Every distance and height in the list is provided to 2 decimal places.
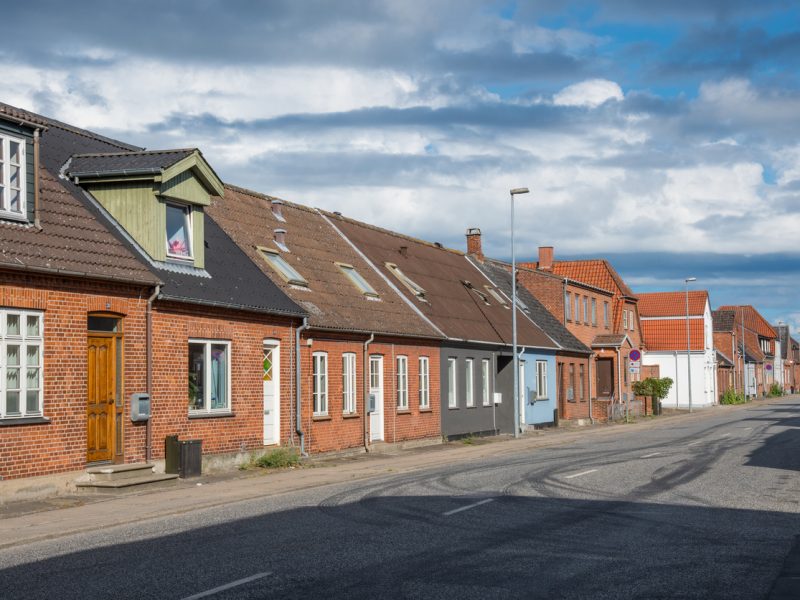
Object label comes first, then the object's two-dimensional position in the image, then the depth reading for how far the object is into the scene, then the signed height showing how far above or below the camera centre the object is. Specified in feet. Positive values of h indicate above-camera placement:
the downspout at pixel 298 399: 80.59 -1.68
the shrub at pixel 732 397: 268.62 -7.22
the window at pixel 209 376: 69.92 +0.18
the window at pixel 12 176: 56.90 +11.33
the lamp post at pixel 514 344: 113.29 +3.19
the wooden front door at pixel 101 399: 60.34 -1.09
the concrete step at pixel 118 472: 58.75 -5.28
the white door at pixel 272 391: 78.79 -1.01
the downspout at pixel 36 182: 58.18 +11.21
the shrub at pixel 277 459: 74.95 -5.92
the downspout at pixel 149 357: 63.93 +1.38
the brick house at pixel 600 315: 166.40 +9.99
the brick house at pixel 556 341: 148.05 +4.63
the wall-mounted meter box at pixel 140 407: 62.39 -1.63
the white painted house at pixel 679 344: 248.11 +6.63
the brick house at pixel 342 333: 85.05 +3.72
